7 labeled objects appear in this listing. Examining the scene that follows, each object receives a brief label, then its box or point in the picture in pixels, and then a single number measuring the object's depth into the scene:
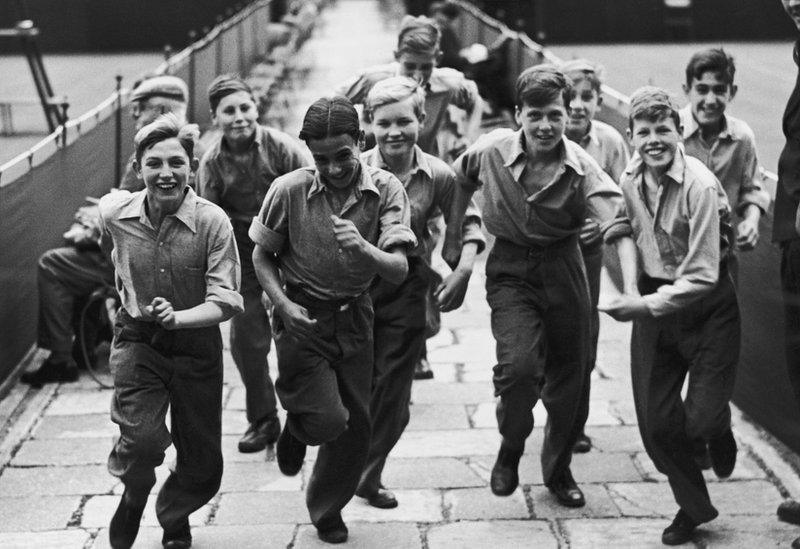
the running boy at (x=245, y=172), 7.30
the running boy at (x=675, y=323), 6.05
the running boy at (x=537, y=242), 6.35
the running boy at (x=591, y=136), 7.31
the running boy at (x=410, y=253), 6.51
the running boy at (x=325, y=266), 5.82
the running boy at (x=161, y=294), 5.78
